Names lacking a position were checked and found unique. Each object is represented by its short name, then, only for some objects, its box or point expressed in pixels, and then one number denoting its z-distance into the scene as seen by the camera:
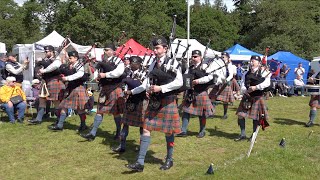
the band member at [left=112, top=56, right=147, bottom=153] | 5.73
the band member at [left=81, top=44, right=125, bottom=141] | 6.50
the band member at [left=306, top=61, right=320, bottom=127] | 8.67
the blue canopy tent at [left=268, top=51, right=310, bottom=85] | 19.45
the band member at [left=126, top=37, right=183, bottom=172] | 4.94
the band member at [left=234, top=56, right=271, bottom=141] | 6.61
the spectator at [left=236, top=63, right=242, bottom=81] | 18.09
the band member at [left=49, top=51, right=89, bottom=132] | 7.15
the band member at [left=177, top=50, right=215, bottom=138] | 7.18
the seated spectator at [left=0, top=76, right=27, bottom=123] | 8.43
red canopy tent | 15.31
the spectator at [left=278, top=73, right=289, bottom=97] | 17.23
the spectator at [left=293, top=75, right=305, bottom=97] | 13.49
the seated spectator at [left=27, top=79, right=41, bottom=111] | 9.41
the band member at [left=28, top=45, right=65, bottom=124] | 7.84
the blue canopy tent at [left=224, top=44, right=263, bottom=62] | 19.41
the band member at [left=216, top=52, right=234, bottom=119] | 9.54
